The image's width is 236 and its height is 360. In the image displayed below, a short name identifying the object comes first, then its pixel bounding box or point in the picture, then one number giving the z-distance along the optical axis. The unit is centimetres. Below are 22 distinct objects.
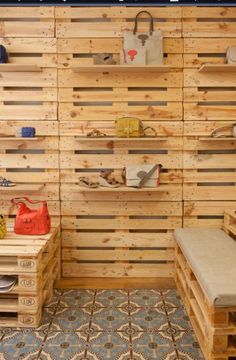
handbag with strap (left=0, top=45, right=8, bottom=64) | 425
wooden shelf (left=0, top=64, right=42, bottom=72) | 426
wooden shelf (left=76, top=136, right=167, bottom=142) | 425
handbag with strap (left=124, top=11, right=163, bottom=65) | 426
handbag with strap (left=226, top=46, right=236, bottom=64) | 422
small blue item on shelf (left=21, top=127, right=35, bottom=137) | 433
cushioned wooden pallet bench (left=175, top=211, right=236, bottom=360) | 281
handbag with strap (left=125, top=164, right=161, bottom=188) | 437
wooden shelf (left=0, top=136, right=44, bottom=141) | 429
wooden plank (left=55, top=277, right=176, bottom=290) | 455
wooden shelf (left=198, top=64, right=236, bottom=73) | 417
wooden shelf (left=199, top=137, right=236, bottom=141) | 426
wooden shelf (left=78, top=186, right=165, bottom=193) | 430
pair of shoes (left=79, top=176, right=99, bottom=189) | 437
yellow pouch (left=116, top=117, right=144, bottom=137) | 430
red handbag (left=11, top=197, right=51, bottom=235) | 408
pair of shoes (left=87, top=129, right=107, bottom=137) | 442
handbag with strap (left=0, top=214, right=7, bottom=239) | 399
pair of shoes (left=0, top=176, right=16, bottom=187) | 440
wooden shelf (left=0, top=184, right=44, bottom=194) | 434
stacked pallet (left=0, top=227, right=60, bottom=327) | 358
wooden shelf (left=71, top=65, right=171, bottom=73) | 418
